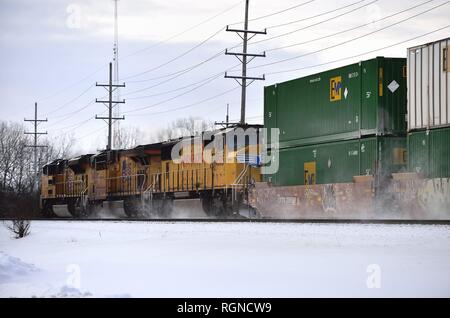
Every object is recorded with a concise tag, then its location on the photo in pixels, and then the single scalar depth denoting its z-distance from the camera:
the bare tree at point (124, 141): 100.43
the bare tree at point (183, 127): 97.54
